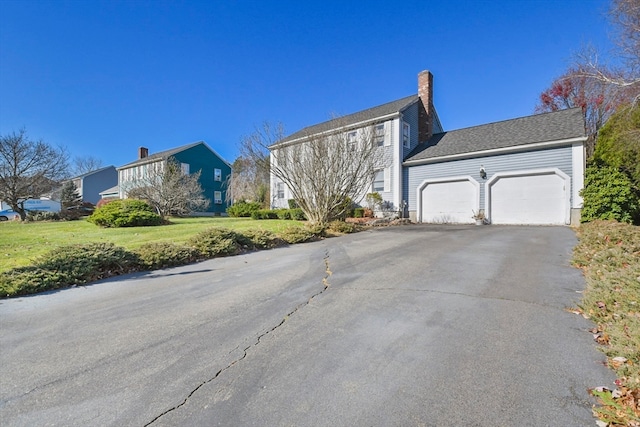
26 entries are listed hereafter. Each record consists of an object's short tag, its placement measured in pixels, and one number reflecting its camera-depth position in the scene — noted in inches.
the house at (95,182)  1449.3
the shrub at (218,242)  292.7
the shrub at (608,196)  420.5
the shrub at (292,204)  794.5
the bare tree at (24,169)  762.2
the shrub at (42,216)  757.9
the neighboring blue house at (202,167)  1192.8
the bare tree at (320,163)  491.8
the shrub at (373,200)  686.8
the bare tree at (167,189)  759.7
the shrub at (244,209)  876.6
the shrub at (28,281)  176.6
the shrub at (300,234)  382.4
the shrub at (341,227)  468.5
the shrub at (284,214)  733.6
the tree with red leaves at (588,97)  435.7
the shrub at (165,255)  247.9
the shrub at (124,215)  536.1
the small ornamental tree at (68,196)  927.0
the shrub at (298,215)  699.4
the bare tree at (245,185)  1120.3
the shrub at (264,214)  769.6
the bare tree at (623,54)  382.9
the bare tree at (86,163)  1807.8
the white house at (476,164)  511.5
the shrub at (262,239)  339.0
